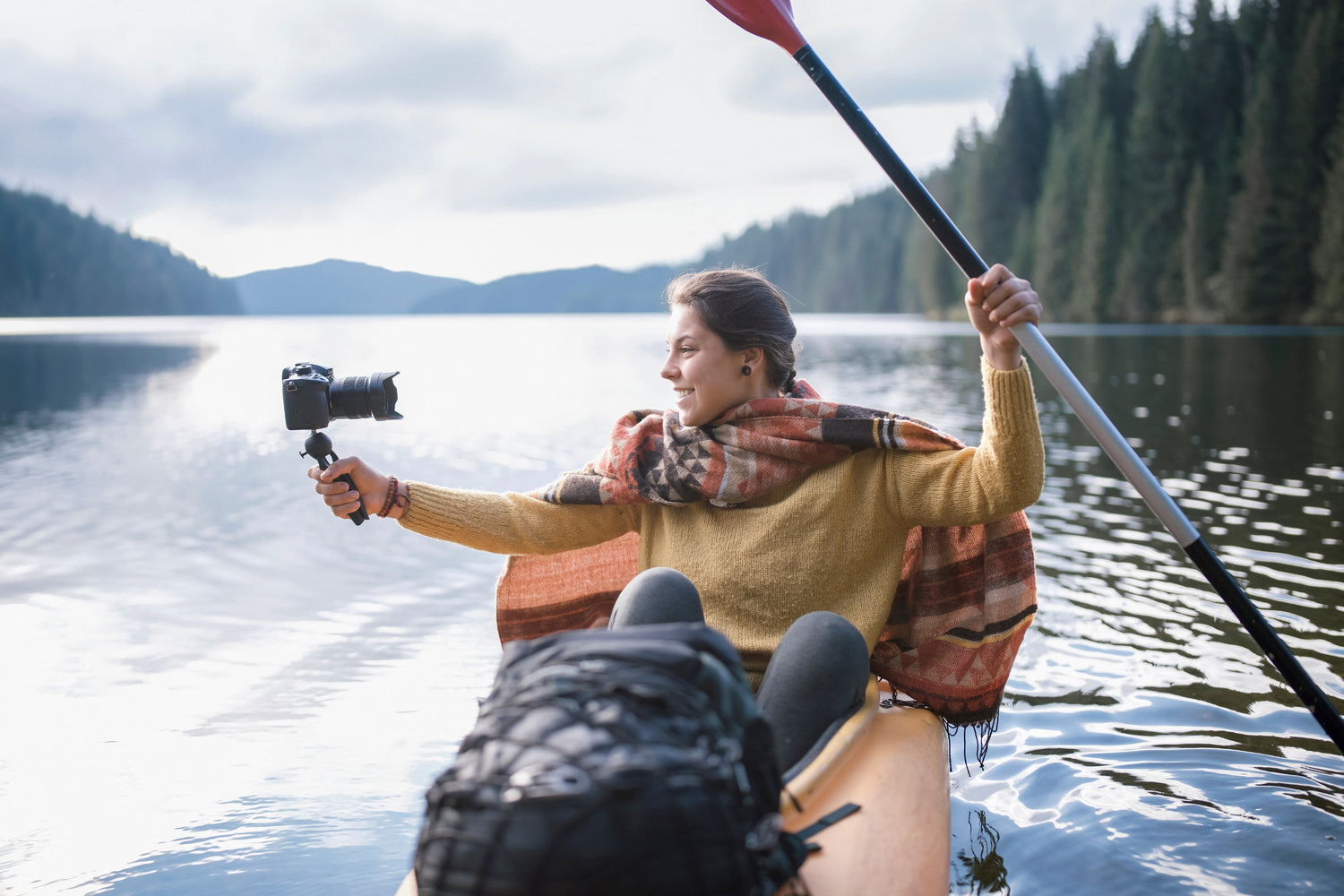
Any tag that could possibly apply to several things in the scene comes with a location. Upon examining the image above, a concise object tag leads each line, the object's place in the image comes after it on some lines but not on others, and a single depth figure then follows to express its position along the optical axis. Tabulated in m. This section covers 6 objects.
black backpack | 1.03
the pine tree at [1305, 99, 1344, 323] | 32.41
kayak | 1.36
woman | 1.82
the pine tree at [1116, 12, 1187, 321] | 43.22
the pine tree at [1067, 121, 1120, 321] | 44.78
